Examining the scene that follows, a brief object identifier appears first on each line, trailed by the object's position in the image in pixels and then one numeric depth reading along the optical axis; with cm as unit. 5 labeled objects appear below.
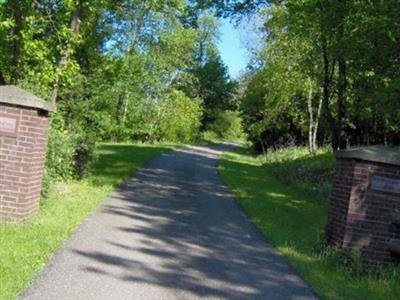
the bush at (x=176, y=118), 4681
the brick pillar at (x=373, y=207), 894
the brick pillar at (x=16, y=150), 887
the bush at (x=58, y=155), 1158
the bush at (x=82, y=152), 1492
